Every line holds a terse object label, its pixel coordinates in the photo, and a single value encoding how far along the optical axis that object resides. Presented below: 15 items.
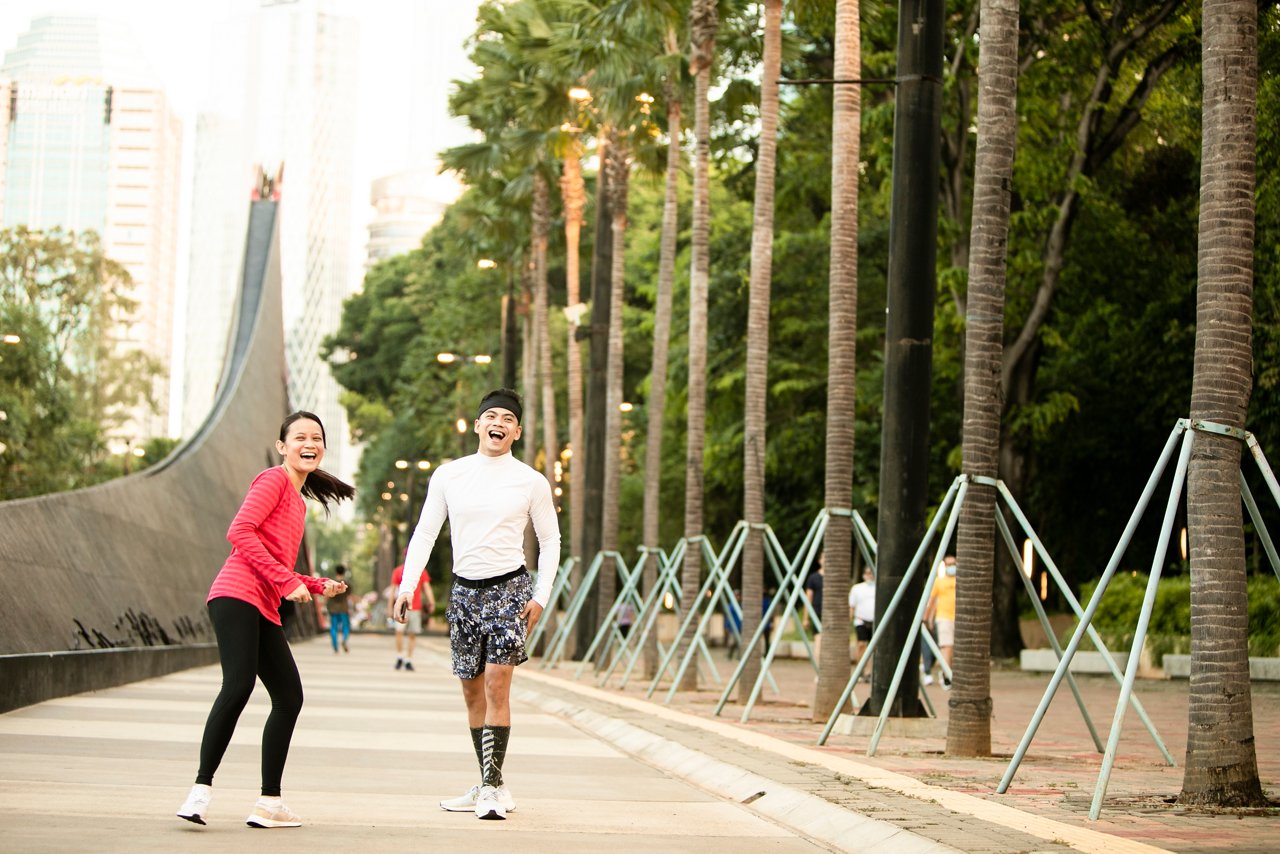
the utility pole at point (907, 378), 15.12
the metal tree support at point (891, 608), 12.56
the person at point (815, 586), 32.53
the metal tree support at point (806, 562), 17.03
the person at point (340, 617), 40.47
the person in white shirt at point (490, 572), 9.37
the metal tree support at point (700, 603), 19.31
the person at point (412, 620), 31.38
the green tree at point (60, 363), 46.28
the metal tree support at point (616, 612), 26.70
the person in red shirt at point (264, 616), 8.59
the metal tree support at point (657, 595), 23.14
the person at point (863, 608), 25.07
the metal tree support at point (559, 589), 34.28
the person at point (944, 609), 24.44
